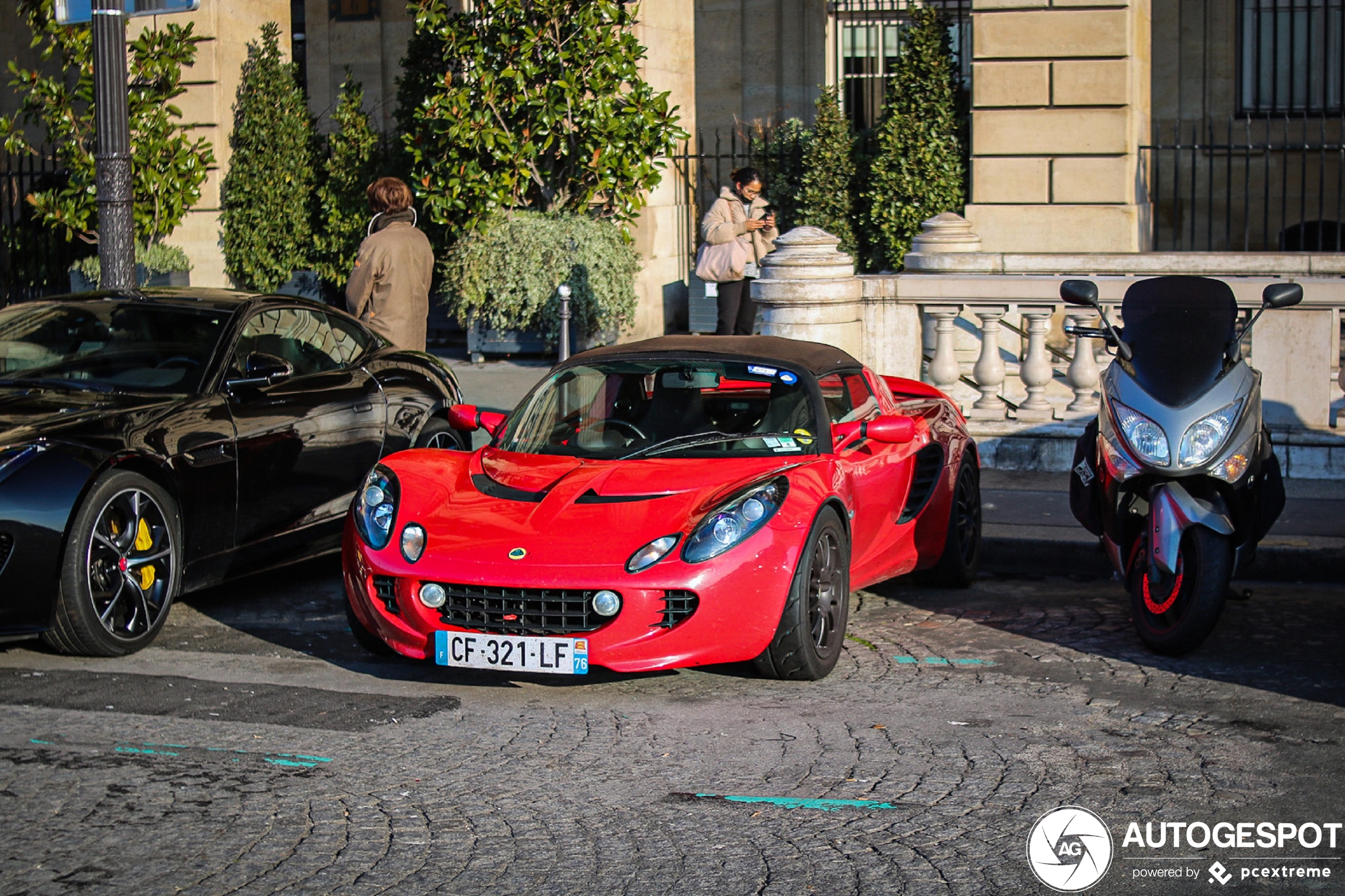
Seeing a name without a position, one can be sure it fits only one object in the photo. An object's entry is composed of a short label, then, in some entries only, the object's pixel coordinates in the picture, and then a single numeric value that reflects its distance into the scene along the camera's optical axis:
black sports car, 6.24
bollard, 12.25
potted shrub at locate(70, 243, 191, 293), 16.92
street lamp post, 9.32
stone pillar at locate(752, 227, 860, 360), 10.84
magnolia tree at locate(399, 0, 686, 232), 15.23
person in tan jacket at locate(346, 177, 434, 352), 10.49
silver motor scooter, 6.51
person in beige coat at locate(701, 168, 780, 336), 13.64
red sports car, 5.72
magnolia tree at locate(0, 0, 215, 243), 16.69
